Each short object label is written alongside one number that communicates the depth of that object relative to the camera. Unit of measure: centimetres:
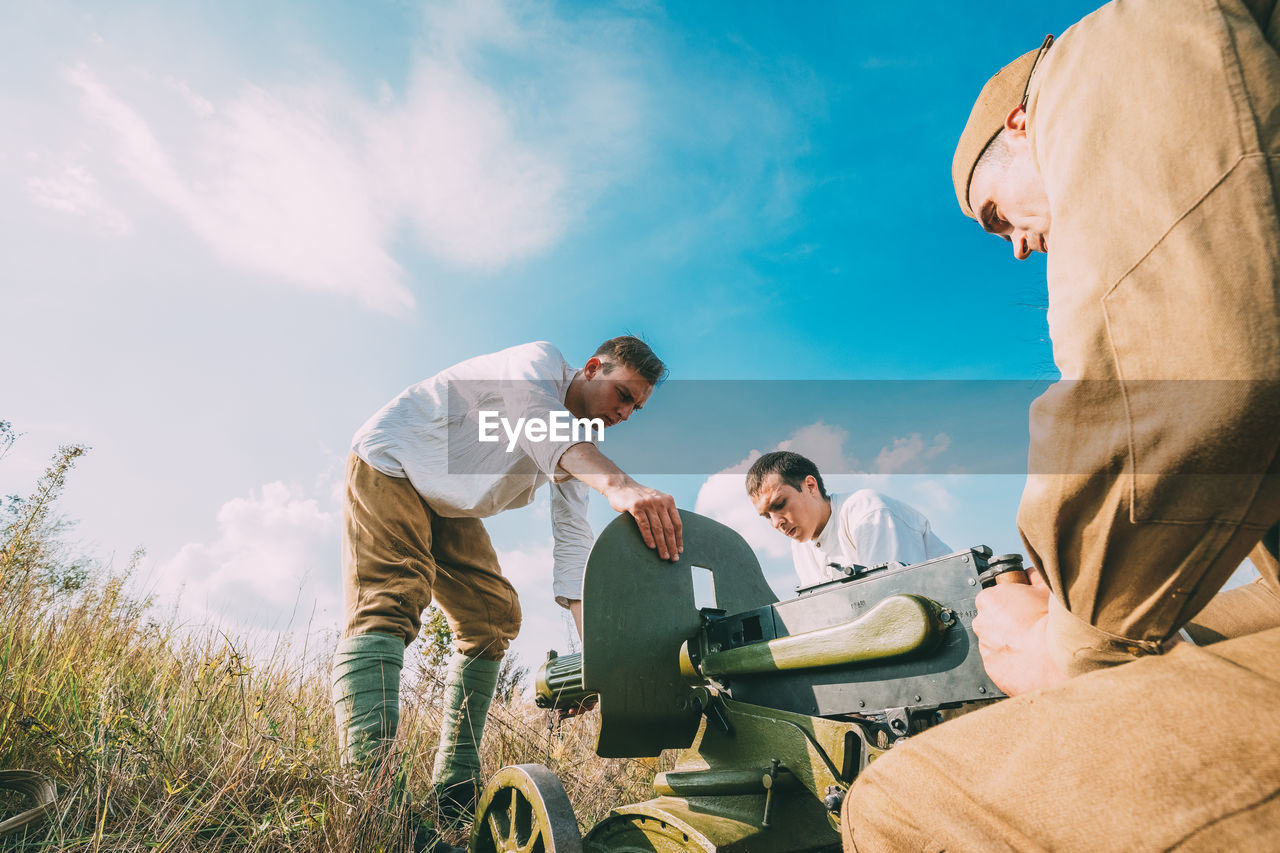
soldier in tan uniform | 72
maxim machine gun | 159
